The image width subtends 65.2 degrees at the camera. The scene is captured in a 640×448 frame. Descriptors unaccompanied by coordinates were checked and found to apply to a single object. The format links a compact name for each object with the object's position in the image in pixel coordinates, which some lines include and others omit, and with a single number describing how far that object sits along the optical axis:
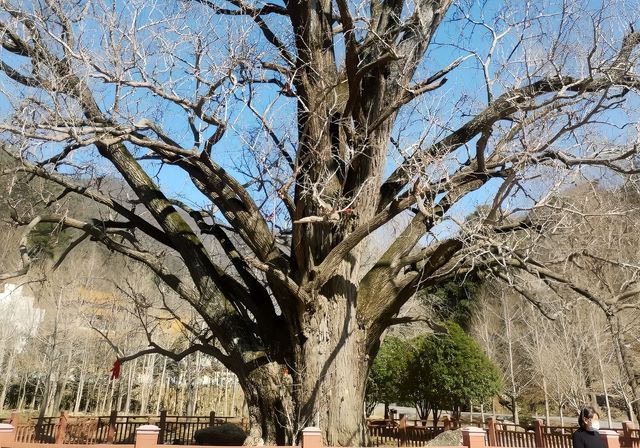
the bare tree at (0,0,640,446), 6.13
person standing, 3.99
